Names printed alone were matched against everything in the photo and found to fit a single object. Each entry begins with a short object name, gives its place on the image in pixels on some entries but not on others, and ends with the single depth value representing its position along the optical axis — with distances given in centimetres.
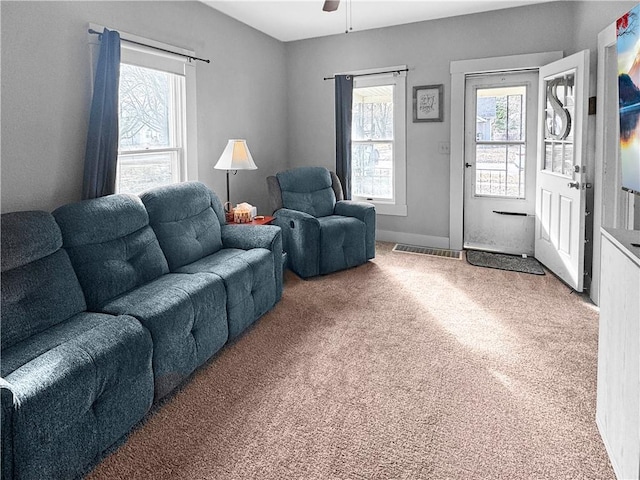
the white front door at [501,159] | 482
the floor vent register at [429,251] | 504
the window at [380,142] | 533
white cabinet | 146
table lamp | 414
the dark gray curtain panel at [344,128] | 539
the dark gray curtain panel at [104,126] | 301
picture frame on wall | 507
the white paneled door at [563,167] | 364
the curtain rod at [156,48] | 308
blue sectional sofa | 163
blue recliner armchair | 421
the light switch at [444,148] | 511
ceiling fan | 305
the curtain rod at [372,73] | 518
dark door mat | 446
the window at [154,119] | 348
